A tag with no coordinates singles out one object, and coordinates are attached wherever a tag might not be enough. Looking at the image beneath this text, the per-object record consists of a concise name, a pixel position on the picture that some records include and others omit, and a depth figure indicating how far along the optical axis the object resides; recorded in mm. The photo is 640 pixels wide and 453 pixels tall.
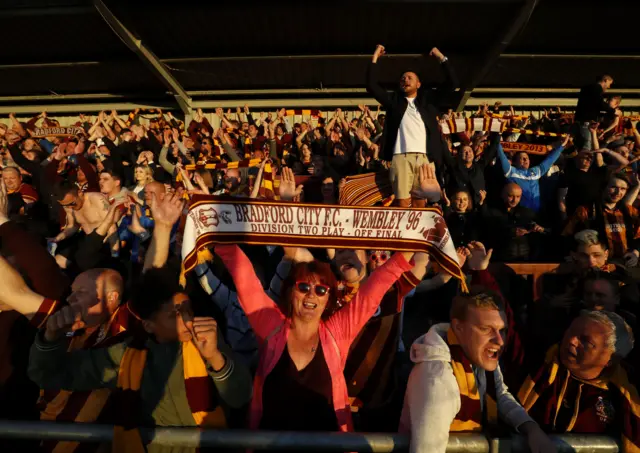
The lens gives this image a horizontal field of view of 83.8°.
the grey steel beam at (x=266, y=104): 13727
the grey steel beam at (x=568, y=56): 11852
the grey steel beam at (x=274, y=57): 11898
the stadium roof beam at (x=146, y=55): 9922
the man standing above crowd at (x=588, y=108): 6191
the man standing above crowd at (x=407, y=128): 4898
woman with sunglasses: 1910
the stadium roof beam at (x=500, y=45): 9414
